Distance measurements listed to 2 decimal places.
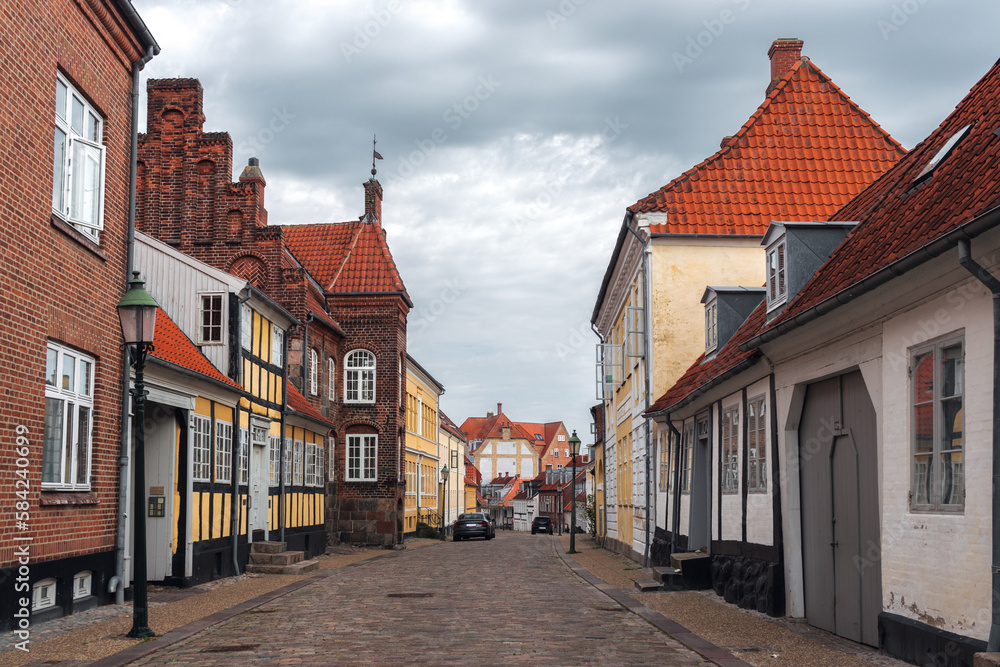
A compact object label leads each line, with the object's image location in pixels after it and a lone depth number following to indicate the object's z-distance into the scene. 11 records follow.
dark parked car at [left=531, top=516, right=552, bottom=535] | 68.31
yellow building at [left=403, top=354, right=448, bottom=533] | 42.94
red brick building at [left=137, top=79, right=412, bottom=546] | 28.55
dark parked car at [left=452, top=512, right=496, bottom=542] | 47.52
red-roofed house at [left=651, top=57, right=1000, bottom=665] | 7.53
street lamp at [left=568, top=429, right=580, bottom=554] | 32.28
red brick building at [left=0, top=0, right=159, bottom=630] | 10.34
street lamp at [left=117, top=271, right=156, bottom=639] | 10.59
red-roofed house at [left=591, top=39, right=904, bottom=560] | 22.52
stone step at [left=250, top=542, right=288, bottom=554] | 21.11
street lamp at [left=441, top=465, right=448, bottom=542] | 49.91
